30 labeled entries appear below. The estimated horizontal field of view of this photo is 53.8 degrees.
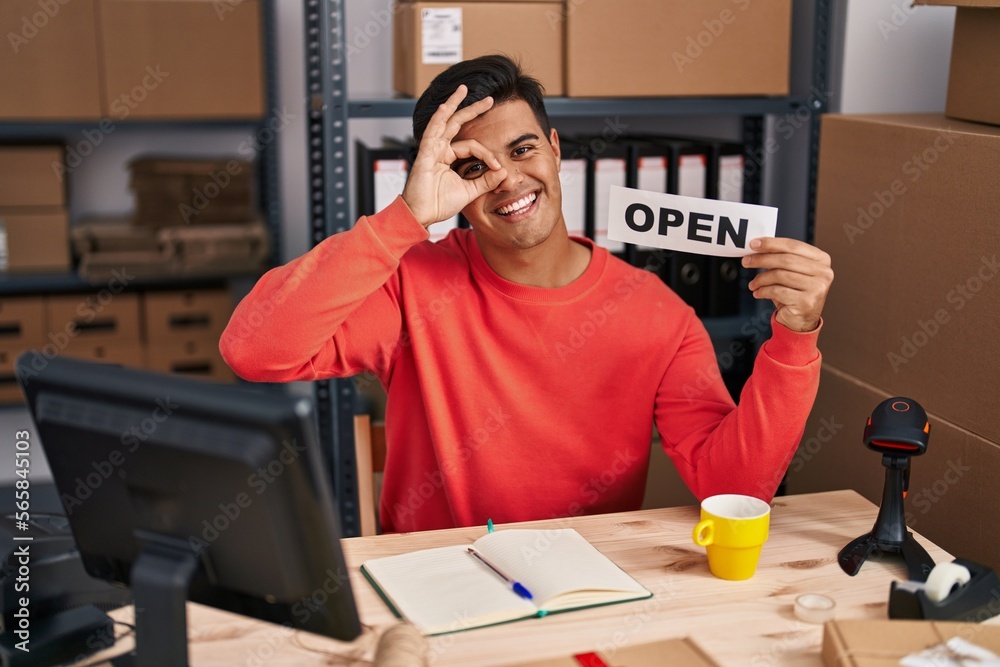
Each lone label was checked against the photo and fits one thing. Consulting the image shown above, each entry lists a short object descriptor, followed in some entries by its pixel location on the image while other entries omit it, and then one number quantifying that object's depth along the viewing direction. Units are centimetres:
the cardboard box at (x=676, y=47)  199
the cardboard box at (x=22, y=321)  290
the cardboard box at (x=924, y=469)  148
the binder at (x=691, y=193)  214
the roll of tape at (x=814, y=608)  105
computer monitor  77
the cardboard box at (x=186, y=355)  303
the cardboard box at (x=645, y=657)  97
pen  109
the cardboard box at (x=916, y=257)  145
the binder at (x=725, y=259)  216
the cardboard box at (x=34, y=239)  287
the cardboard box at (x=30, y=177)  284
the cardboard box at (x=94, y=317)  294
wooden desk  100
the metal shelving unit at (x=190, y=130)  283
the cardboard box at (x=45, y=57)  274
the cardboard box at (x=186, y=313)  300
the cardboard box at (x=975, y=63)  156
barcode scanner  120
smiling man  153
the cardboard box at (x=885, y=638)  93
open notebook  106
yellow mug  113
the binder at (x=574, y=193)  206
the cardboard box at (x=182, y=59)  281
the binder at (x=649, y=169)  210
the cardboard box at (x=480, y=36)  193
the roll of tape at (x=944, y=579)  103
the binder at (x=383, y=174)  196
